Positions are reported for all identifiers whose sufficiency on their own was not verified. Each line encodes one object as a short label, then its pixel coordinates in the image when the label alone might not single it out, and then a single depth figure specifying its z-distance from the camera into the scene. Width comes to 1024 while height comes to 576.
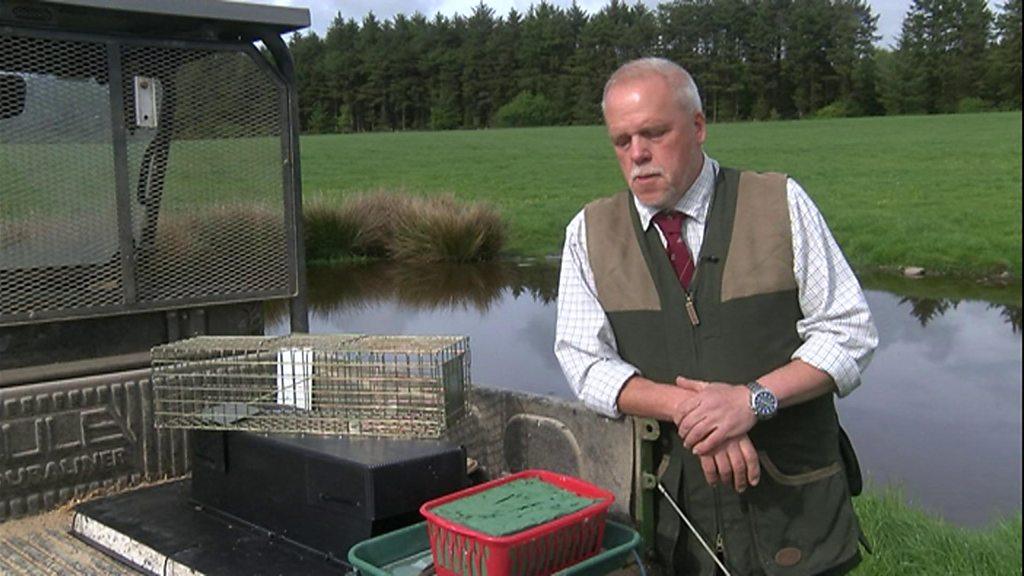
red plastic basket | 1.98
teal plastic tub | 2.15
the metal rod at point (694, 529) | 2.30
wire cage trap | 2.62
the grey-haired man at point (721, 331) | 2.18
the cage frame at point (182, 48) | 3.10
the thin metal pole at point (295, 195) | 3.56
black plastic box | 2.45
